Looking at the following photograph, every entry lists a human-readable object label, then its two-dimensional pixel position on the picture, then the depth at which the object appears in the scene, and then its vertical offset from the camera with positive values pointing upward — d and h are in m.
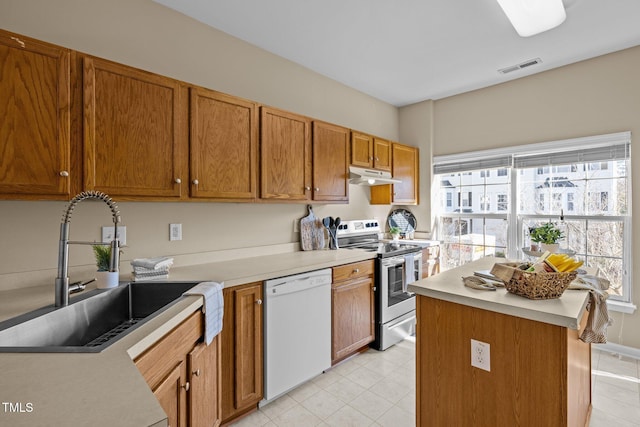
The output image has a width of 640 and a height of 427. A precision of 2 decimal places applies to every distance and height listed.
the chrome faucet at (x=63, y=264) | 1.26 -0.22
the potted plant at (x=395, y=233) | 3.82 -0.26
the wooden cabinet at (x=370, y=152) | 3.11 +0.66
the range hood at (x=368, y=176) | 3.04 +0.37
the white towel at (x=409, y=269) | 3.08 -0.59
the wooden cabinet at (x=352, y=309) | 2.43 -0.82
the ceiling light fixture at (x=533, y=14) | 2.00 +1.37
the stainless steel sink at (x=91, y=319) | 1.04 -0.45
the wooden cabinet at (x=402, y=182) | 3.66 +0.38
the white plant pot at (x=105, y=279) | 1.53 -0.34
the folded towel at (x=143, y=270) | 1.71 -0.33
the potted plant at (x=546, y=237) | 2.11 -0.18
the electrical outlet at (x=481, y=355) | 1.35 -0.64
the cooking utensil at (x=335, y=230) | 3.10 -0.19
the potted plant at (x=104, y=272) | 1.54 -0.30
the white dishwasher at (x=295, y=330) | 2.00 -0.83
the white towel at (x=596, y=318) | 1.36 -0.48
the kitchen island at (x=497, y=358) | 1.20 -0.65
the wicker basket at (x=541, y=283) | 1.33 -0.31
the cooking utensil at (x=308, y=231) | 2.96 -0.18
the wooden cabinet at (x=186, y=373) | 1.09 -0.70
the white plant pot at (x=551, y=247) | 2.09 -0.24
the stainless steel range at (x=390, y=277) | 2.81 -0.64
